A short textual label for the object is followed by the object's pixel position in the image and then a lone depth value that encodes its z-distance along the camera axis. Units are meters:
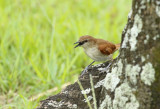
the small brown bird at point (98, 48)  9.54
